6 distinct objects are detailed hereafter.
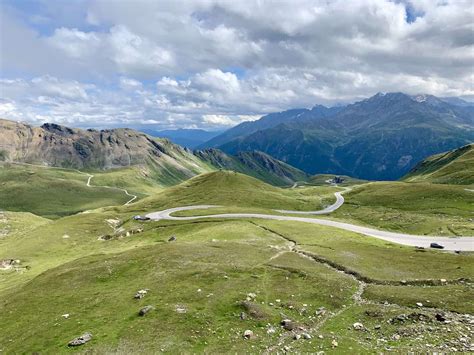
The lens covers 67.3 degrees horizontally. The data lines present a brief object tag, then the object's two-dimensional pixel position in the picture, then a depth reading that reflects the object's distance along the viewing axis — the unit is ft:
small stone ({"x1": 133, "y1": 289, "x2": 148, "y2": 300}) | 157.38
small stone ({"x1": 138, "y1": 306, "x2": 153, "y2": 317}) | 137.94
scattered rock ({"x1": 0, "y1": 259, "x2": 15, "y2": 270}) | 346.58
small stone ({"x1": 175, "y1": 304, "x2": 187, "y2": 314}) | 135.15
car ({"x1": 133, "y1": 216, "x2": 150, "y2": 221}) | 486.75
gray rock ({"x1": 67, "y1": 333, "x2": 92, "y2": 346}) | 121.60
